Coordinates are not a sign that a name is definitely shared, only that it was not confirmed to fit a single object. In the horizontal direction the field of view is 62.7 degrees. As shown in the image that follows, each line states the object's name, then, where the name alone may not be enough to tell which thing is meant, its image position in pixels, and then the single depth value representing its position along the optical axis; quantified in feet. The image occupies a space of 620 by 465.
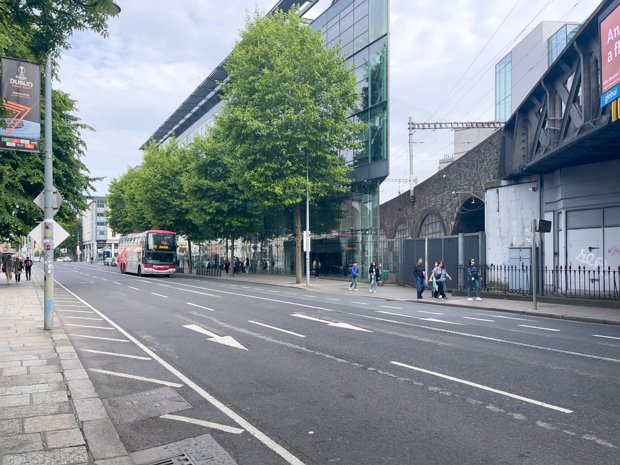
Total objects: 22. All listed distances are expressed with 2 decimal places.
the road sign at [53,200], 40.29
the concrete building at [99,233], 458.91
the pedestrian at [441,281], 71.05
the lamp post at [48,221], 39.60
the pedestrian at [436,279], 71.26
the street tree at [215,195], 123.24
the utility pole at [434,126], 120.26
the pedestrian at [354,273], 90.58
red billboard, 39.58
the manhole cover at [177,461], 14.92
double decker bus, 139.85
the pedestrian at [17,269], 107.69
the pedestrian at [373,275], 85.61
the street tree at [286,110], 96.17
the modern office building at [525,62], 166.30
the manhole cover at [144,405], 19.39
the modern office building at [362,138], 113.09
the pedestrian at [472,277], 66.23
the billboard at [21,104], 26.78
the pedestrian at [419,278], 70.64
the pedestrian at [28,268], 117.60
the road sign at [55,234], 41.04
